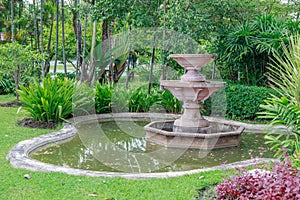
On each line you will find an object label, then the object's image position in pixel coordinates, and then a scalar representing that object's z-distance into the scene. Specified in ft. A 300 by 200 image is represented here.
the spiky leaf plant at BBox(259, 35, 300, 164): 12.20
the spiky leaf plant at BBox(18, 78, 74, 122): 24.86
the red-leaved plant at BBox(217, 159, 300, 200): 10.27
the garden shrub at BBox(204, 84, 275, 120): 30.17
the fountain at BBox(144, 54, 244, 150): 20.63
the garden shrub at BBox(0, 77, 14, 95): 41.86
